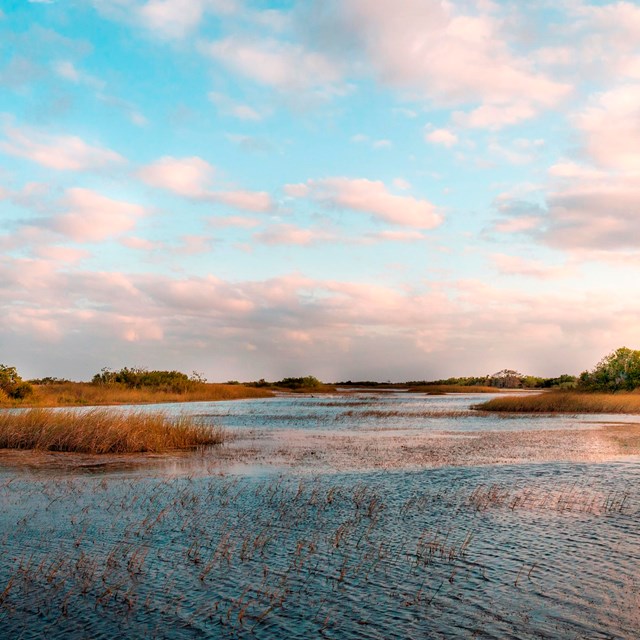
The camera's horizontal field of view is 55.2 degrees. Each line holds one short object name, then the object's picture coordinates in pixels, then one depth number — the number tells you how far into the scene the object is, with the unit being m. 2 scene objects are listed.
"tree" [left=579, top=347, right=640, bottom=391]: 66.38
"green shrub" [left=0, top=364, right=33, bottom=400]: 52.75
